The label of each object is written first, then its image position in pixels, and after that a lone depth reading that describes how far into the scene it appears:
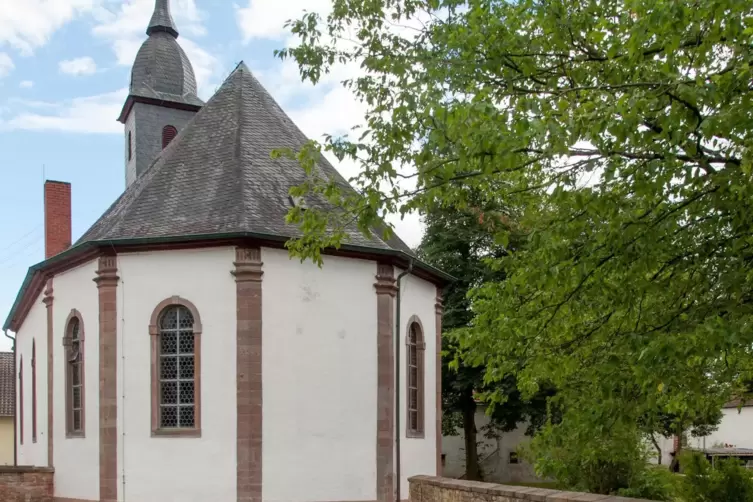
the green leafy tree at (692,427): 9.60
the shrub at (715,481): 14.41
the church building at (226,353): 15.05
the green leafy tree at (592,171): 6.07
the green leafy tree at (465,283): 27.91
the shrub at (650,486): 19.70
